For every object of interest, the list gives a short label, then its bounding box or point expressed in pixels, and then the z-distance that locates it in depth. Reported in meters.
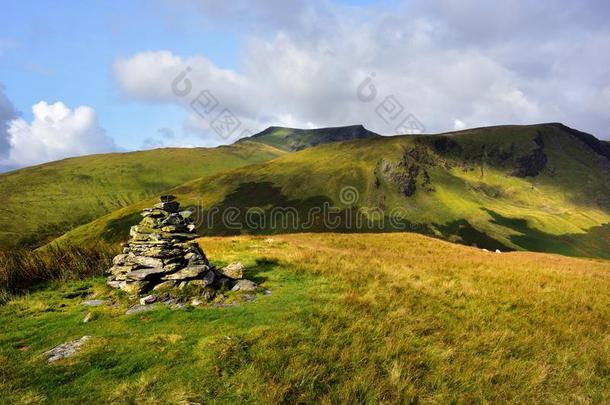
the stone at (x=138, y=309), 14.96
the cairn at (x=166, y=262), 17.16
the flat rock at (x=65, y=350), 11.28
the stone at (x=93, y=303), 15.94
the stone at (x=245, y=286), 17.68
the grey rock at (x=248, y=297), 16.62
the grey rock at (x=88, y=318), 14.04
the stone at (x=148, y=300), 15.82
